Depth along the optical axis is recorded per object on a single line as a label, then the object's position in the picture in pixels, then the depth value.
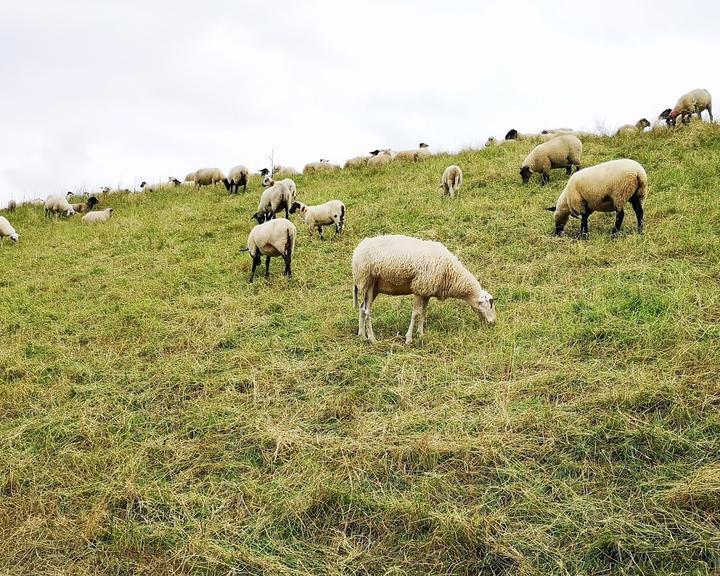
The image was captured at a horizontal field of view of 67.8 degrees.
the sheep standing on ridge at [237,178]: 19.86
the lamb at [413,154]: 20.72
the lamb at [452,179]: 14.54
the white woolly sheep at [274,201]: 14.24
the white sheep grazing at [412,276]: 7.25
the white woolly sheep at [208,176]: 22.11
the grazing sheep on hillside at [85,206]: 21.55
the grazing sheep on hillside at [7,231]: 17.69
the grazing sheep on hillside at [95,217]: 18.73
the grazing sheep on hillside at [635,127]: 17.56
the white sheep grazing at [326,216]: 13.27
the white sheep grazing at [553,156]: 14.27
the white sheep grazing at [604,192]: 9.78
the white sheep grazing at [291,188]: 14.99
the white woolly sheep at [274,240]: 10.27
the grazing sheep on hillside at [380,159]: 20.72
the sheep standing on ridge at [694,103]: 18.28
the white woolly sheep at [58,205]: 20.78
